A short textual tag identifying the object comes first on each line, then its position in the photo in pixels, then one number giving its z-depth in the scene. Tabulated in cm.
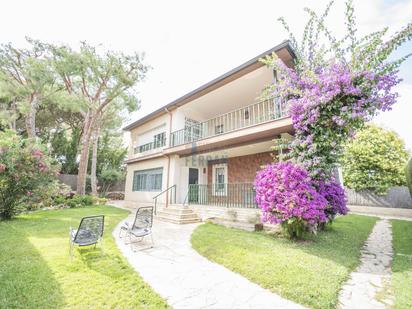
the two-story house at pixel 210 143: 844
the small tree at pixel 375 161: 1421
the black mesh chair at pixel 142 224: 538
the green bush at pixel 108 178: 2133
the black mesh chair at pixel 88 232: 430
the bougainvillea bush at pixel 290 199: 517
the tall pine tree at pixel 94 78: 1366
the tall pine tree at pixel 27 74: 1401
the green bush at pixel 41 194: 880
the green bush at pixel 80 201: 1349
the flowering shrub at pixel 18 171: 805
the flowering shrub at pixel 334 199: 691
